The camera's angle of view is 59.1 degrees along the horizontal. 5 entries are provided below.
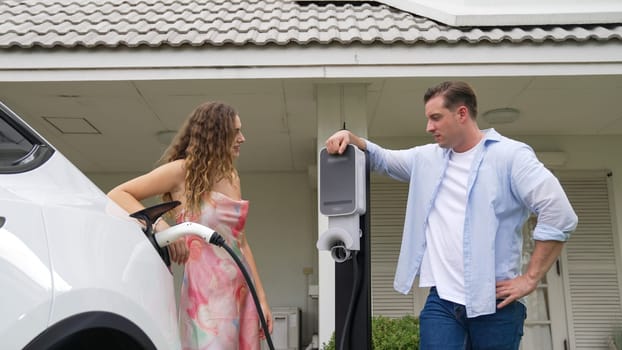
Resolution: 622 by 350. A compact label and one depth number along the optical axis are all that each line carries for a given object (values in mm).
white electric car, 1217
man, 1967
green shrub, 3980
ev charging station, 2078
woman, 2170
